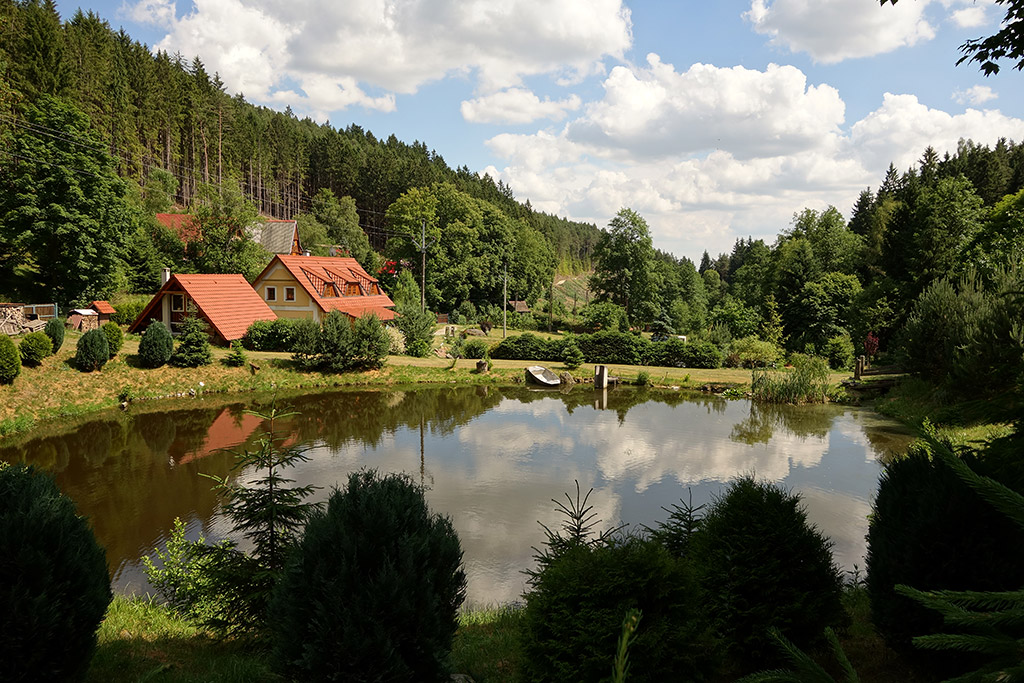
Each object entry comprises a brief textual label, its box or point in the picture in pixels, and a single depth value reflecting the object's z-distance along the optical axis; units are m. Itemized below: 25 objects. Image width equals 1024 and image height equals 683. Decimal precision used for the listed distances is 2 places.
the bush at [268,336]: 29.11
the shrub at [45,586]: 4.21
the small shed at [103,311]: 29.34
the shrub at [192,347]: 24.34
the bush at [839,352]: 31.75
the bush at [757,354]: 32.22
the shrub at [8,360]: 18.47
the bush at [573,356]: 31.95
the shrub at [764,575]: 4.61
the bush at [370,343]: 27.20
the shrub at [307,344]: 26.75
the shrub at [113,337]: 22.88
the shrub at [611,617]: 3.64
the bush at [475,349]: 32.97
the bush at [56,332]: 21.19
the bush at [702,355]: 32.38
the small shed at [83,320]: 27.09
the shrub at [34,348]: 19.98
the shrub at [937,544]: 4.23
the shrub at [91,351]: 21.44
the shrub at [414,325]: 33.28
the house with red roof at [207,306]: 28.11
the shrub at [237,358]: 25.48
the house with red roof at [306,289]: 33.69
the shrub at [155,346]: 23.38
